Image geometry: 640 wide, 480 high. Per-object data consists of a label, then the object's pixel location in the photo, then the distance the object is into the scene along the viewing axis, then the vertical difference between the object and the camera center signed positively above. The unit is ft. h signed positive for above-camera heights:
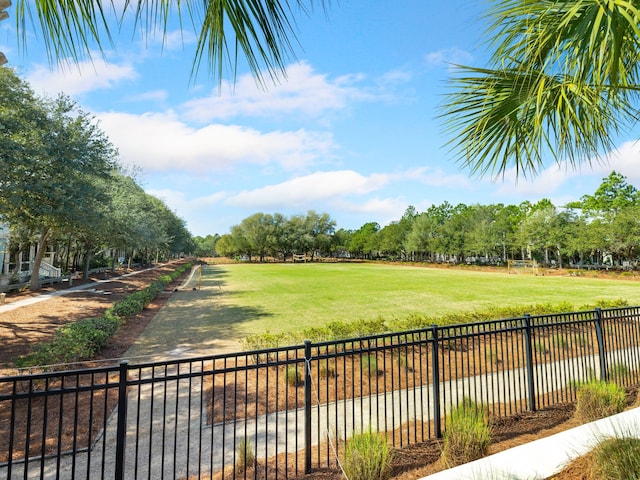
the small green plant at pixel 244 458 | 12.57 -7.30
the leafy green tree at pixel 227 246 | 310.53 +9.70
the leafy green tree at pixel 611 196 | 171.53 +28.94
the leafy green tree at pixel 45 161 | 43.88 +13.50
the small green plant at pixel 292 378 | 21.85 -7.61
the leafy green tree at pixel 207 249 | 501.97 +11.01
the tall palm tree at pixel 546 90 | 8.66 +4.98
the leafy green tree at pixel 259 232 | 292.20 +19.84
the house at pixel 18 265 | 74.34 -1.80
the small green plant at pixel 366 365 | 24.04 -7.63
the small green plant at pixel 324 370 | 23.03 -7.61
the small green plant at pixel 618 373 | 19.70 -7.00
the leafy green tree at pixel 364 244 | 320.70 +10.15
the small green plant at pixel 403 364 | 25.04 -7.92
